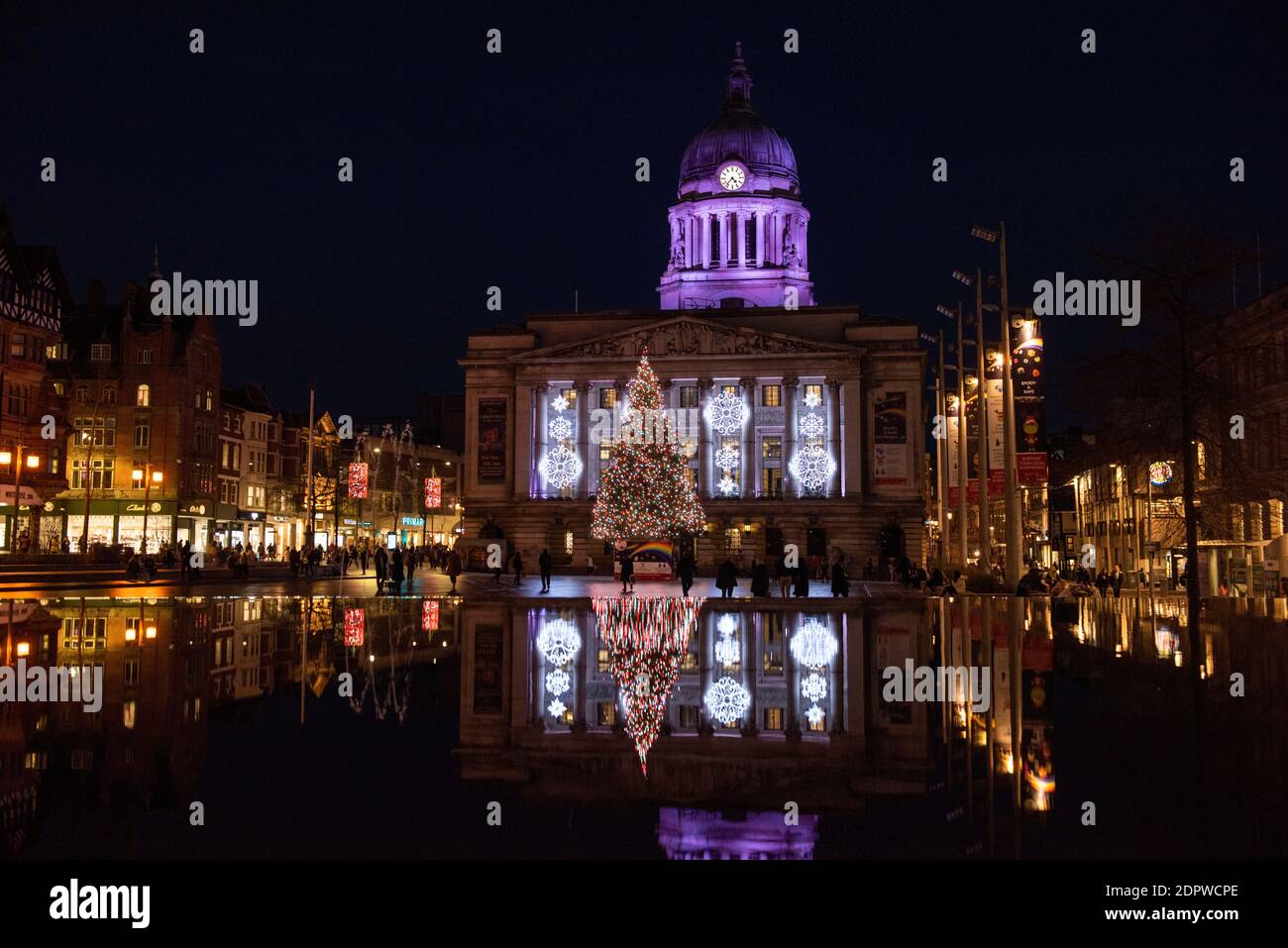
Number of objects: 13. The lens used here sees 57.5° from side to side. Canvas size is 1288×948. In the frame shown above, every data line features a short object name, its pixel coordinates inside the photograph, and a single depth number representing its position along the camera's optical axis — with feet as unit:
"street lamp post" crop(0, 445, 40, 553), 182.09
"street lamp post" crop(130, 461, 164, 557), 277.23
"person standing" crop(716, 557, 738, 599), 142.92
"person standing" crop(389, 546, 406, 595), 156.76
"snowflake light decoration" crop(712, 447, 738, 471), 298.76
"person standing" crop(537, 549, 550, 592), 158.44
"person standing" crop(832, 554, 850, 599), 143.43
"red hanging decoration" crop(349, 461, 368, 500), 231.24
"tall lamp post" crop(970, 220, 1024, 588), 131.23
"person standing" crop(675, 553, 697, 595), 147.07
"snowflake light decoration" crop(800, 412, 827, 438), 294.05
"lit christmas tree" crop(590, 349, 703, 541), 211.41
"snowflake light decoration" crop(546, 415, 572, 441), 305.32
